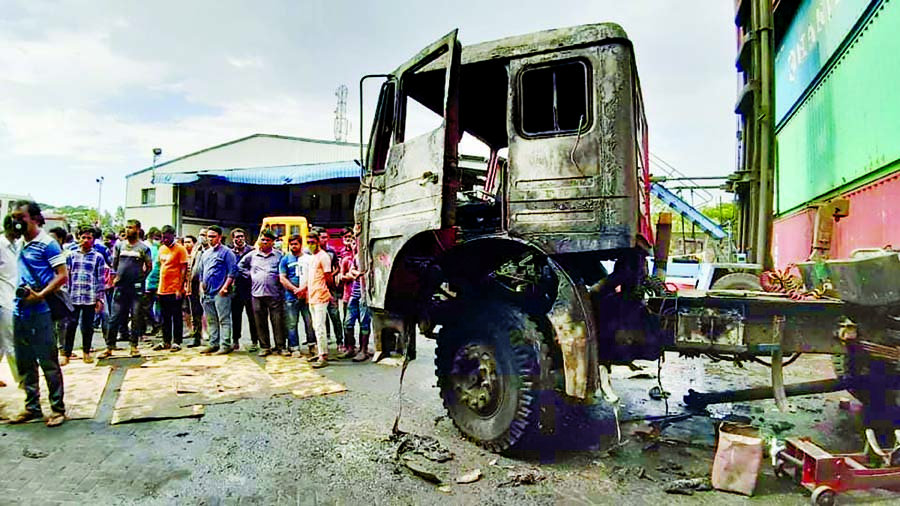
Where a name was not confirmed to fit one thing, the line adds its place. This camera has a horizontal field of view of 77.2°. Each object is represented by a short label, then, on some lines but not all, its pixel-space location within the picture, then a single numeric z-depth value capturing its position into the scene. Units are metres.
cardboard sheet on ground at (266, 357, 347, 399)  5.75
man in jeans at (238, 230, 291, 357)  7.40
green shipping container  4.98
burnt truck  3.53
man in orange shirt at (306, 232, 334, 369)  7.09
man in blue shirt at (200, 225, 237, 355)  7.50
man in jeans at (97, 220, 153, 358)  7.30
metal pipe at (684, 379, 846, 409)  4.15
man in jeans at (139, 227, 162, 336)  8.15
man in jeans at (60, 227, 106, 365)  6.75
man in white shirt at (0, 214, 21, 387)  4.94
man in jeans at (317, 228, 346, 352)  7.70
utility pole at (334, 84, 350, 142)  31.20
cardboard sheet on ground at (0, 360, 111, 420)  4.84
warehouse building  25.42
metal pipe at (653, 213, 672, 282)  4.47
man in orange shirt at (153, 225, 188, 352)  7.69
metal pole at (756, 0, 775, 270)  8.51
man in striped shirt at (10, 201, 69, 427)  4.46
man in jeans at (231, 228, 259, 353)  7.92
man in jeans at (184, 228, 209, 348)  8.23
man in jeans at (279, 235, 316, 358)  7.41
